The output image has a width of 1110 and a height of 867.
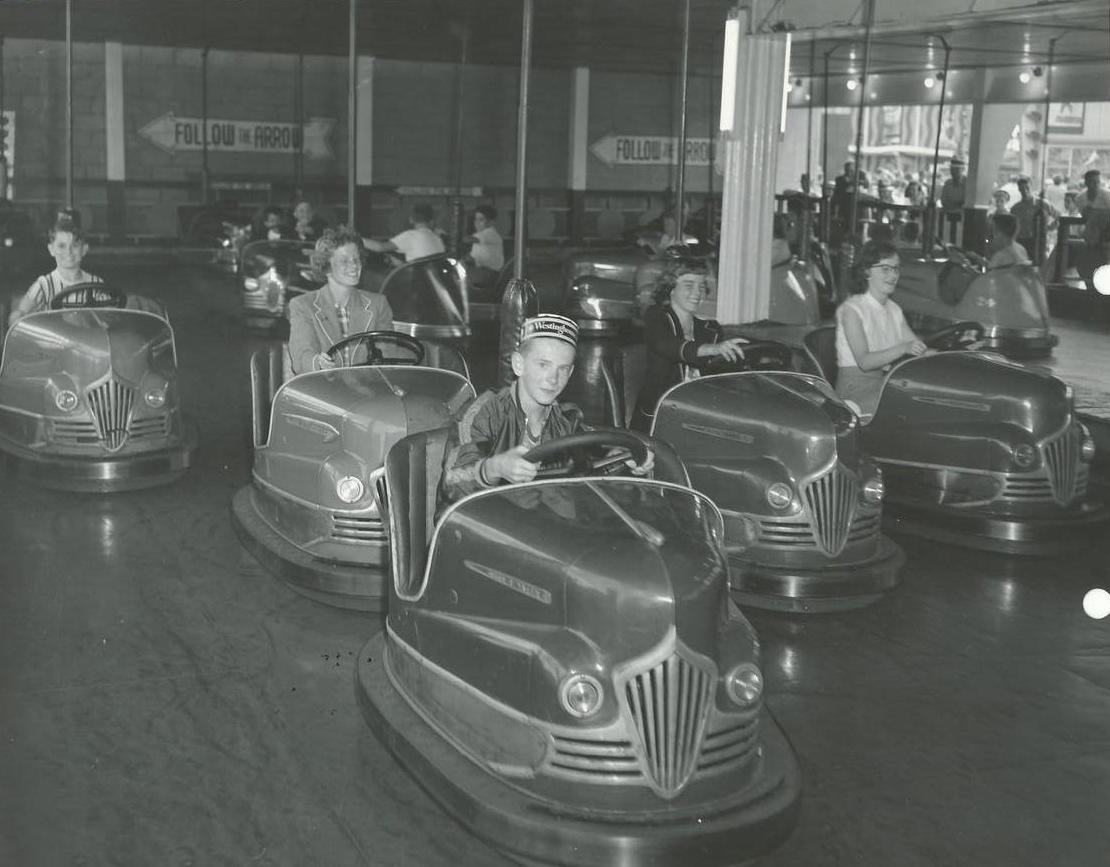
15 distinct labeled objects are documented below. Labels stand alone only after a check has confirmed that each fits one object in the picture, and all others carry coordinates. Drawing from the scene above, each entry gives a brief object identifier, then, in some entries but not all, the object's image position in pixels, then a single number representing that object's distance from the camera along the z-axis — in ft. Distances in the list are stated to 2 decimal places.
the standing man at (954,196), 48.44
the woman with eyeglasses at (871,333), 15.69
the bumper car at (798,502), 12.61
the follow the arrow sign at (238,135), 54.08
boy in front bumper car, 9.11
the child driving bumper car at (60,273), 17.60
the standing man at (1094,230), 38.65
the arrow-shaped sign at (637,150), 62.23
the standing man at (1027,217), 41.88
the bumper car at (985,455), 14.87
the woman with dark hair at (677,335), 14.07
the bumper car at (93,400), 16.29
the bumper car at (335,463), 12.53
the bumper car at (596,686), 7.69
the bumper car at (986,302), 28.58
